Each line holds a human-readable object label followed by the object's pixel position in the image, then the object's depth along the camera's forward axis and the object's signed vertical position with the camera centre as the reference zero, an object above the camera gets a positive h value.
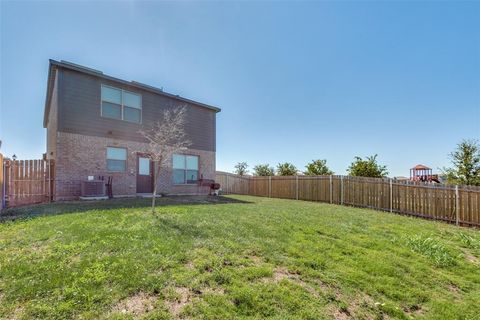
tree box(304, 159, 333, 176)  18.56 -0.04
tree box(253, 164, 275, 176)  25.29 -0.25
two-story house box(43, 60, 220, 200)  10.51 +1.75
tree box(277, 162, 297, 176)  22.17 -0.13
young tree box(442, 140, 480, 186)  12.19 +0.20
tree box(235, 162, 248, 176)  31.77 -0.04
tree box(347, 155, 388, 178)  15.30 -0.04
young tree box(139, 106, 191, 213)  13.17 +1.95
